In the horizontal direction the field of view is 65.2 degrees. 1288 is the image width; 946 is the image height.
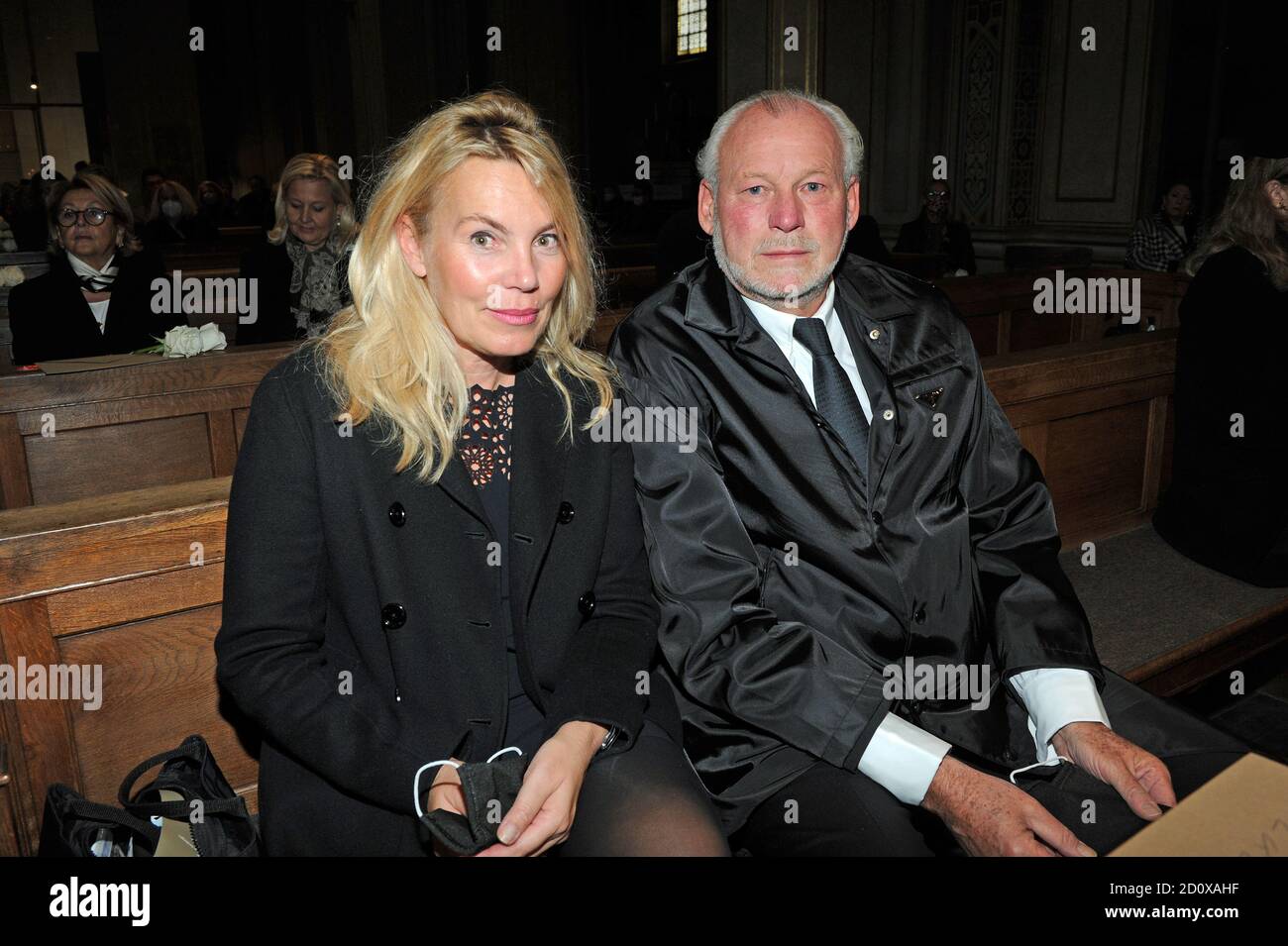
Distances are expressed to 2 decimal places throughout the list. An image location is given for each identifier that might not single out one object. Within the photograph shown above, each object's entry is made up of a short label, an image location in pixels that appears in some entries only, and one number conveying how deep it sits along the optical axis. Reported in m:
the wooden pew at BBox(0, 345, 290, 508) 3.12
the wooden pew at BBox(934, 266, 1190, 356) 5.30
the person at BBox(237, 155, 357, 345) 4.73
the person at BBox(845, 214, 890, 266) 5.06
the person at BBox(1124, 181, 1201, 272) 7.44
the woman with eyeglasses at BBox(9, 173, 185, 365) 4.21
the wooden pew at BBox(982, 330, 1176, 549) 2.98
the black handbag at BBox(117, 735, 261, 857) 1.45
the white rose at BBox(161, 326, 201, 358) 3.52
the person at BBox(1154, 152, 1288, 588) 2.90
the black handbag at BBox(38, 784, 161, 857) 1.39
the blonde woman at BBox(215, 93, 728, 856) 1.50
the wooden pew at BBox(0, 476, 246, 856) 1.62
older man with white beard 1.62
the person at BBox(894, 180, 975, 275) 8.42
